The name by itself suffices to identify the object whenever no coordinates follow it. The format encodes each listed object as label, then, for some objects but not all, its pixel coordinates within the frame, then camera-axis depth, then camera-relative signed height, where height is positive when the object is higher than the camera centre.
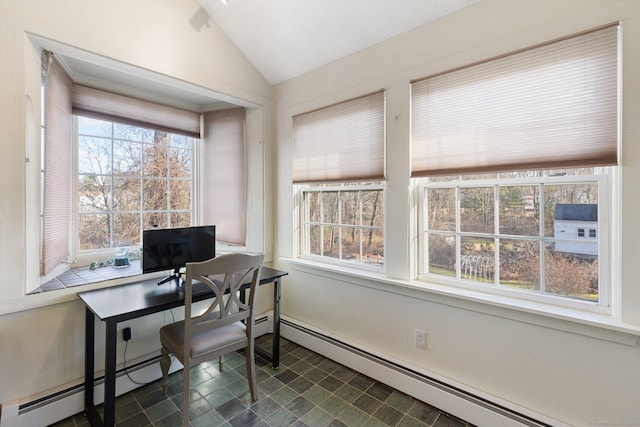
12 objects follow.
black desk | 1.49 -0.54
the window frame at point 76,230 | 2.27 -0.14
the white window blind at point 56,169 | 1.83 +0.31
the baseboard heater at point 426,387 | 1.59 -1.13
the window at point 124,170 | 1.95 +0.38
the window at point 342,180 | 2.22 +0.27
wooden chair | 1.65 -0.75
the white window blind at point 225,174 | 2.92 +0.39
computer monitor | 1.99 -0.25
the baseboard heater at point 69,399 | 1.59 -1.14
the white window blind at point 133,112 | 2.24 +0.88
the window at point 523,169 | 1.43 +0.24
